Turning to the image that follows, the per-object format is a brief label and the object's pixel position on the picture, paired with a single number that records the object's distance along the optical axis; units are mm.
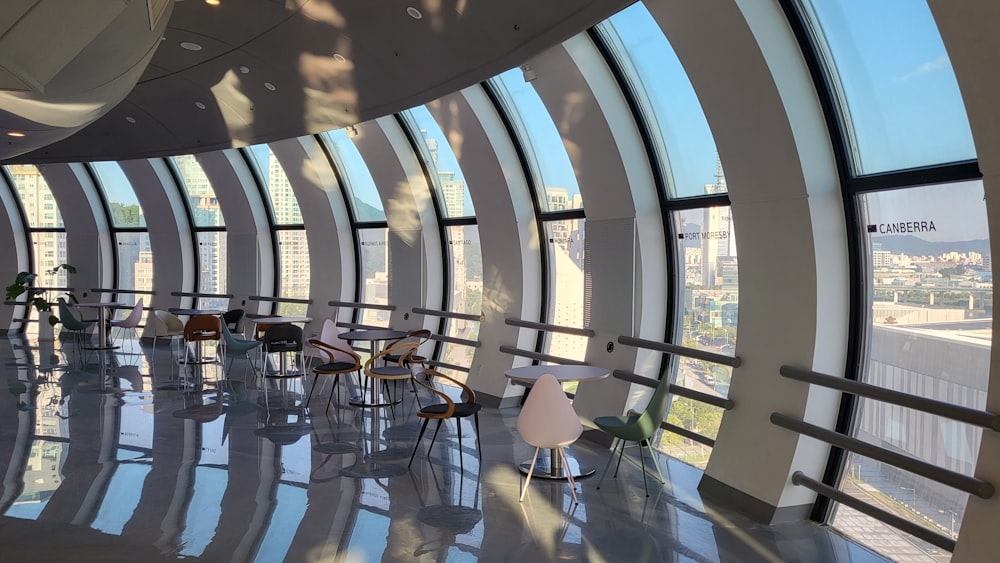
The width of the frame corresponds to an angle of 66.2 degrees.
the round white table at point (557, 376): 6477
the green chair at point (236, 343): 10887
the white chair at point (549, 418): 5973
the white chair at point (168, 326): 13023
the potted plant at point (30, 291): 14908
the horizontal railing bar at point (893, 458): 4031
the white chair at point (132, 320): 13799
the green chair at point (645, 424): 5885
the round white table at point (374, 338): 9336
